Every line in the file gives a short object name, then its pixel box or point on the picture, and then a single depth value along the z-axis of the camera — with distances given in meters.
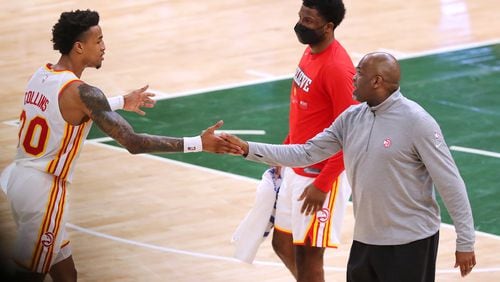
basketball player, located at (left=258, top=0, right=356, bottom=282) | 13.73
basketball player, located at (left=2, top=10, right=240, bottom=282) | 13.08
